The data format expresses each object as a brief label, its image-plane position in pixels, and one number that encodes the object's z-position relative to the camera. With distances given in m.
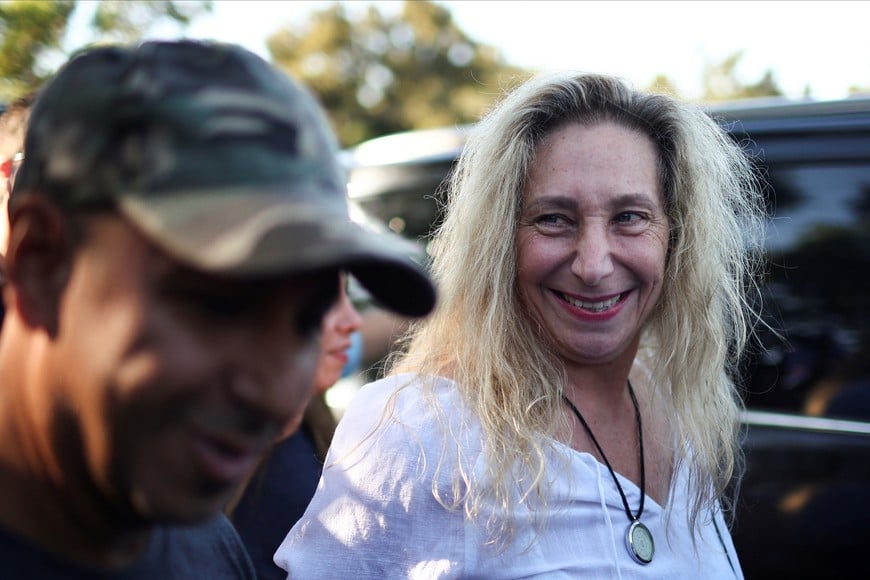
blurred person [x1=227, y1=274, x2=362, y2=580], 2.04
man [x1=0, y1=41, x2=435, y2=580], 0.81
